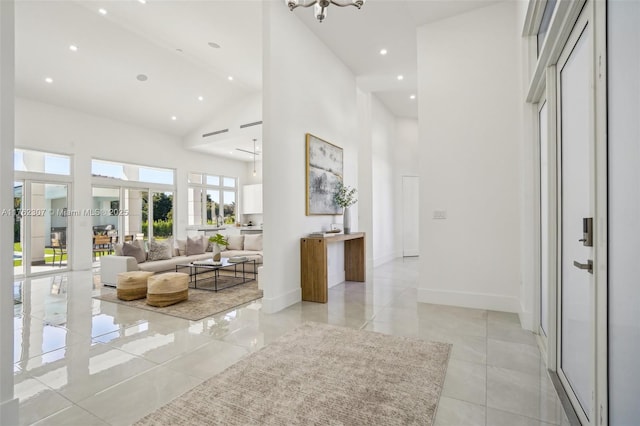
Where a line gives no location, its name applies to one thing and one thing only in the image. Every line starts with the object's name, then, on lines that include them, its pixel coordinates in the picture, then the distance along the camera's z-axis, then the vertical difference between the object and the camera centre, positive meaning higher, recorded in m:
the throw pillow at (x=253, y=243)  7.85 -0.76
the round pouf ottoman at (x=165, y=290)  4.23 -1.04
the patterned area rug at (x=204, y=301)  3.94 -1.24
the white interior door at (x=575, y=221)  1.71 -0.06
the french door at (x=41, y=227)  6.83 -0.33
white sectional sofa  5.59 -0.95
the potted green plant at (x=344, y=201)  5.41 +0.19
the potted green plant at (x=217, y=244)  5.77 -0.59
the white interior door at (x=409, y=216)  9.17 -0.12
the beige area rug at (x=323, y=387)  1.83 -1.17
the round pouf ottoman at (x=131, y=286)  4.60 -1.08
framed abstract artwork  4.77 +0.60
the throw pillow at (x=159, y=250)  6.22 -0.76
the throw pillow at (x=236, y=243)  7.93 -0.77
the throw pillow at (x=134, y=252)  5.82 -0.73
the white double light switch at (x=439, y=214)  4.21 -0.03
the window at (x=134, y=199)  8.13 +0.37
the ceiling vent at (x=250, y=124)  8.31 +2.30
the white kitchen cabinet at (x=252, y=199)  11.62 +0.48
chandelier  2.99 +1.95
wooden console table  4.39 -0.77
